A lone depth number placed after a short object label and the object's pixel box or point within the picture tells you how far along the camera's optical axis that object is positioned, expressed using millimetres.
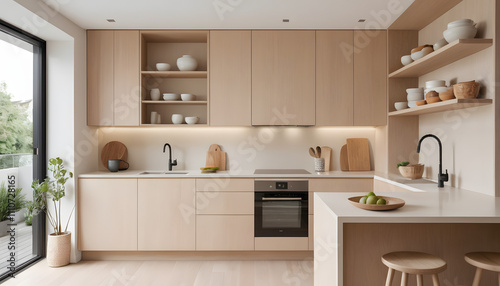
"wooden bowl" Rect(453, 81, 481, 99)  2354
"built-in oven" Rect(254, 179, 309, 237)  3521
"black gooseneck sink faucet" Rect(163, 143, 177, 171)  3902
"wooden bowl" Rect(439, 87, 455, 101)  2529
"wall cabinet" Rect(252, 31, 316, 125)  3740
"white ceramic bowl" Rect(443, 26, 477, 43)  2410
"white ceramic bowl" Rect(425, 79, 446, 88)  2758
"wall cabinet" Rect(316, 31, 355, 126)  3742
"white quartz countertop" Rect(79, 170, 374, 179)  3520
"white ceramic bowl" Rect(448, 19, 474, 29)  2414
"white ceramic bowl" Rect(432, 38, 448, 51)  2686
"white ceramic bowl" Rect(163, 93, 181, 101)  3788
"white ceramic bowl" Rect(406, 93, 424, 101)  3127
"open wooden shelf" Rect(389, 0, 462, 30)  2881
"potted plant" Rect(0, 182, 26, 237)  3053
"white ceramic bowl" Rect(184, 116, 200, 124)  3760
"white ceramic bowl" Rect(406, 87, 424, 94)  3125
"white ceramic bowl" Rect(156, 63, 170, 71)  3766
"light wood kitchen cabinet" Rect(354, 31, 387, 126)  3734
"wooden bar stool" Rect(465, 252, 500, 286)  1677
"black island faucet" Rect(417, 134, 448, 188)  2750
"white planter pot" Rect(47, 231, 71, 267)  3355
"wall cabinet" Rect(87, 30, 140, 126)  3738
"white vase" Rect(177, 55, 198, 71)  3797
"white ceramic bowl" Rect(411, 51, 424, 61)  2988
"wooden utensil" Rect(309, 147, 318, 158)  3952
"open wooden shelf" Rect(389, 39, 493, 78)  2344
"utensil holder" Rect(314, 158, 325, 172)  3889
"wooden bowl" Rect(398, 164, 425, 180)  3117
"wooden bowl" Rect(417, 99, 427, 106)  2887
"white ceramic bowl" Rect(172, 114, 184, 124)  3785
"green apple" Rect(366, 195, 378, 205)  1802
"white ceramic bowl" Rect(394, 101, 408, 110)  3447
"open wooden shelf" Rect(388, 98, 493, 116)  2342
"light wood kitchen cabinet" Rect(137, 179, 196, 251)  3512
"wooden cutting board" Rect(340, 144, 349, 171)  4032
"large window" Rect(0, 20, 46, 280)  3025
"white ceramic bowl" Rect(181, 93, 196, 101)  3773
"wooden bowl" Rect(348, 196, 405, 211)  1739
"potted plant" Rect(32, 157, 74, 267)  3296
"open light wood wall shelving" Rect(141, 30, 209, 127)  4051
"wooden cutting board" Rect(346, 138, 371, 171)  4000
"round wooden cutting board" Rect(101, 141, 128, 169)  4023
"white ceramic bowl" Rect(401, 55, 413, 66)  3260
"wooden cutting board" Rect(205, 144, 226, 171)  4050
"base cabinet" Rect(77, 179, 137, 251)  3516
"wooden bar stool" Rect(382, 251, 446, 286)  1634
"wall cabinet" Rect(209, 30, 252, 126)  3738
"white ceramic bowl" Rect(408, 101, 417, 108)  3145
